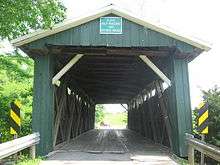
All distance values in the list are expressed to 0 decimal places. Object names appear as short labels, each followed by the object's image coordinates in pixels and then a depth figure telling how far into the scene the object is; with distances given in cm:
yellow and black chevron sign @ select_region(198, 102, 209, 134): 883
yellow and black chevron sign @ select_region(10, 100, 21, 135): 862
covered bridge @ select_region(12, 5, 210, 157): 1110
